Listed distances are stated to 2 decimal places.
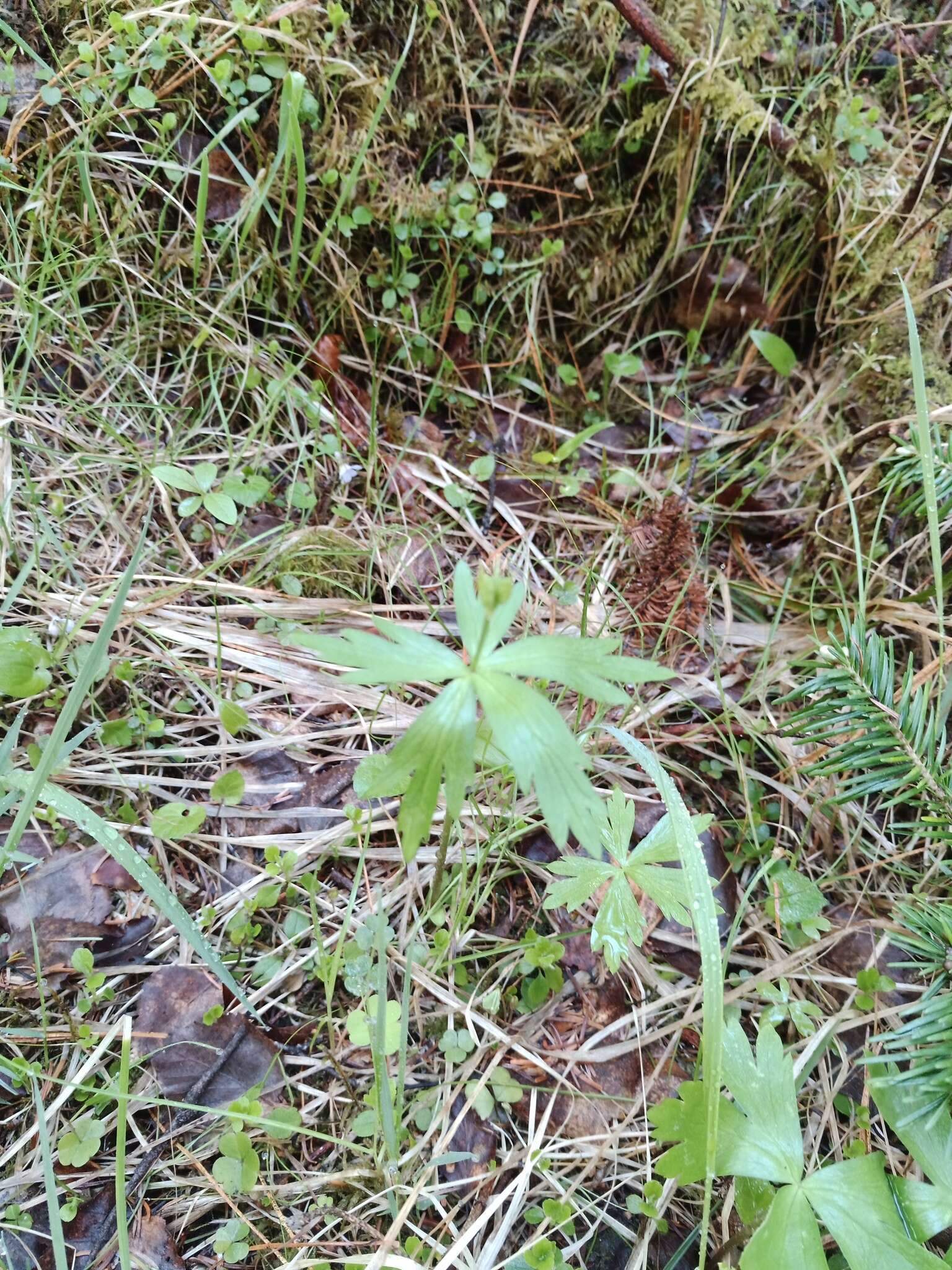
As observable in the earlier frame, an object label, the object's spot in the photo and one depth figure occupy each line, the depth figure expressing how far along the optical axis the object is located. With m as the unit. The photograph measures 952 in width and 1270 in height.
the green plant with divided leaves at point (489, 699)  0.25
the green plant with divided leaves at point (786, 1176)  0.27
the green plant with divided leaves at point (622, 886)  0.32
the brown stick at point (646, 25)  0.43
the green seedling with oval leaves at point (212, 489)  0.41
